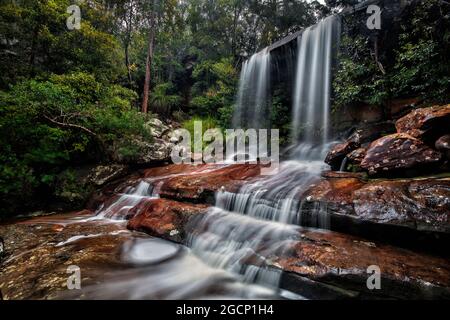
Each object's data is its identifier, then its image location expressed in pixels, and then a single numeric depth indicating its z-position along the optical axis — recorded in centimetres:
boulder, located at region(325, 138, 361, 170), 618
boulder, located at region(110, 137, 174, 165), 850
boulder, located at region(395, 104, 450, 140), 445
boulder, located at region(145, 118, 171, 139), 1148
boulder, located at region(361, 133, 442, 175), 424
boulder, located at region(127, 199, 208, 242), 483
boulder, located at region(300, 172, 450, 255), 313
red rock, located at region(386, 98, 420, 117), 814
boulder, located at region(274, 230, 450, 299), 263
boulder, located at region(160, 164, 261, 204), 560
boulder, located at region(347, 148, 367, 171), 536
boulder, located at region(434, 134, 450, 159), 412
